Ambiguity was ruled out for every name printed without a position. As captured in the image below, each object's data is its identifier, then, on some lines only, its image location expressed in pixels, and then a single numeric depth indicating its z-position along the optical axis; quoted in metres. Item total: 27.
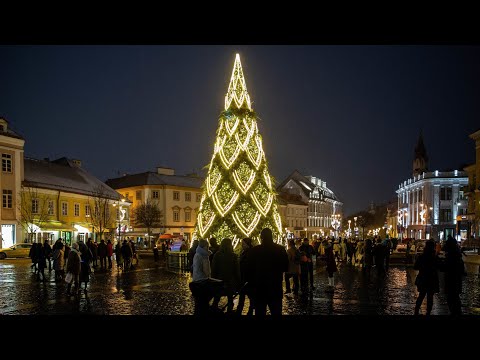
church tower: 119.91
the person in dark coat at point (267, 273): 8.70
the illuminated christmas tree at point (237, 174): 18.62
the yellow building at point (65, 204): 45.25
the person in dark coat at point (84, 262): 16.53
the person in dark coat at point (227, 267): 11.11
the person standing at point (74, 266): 15.66
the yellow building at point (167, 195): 75.31
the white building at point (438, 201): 85.81
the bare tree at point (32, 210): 43.95
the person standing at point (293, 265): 16.12
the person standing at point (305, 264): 17.25
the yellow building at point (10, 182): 43.34
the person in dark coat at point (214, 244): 15.46
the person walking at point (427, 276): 11.12
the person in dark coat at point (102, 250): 27.42
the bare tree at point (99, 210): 53.01
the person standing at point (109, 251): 27.81
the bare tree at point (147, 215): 70.44
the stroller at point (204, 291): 10.06
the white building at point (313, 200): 111.32
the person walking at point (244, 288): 9.15
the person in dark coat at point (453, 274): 11.02
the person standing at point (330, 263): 17.42
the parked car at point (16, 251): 37.53
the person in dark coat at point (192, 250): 17.89
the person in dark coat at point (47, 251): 23.98
